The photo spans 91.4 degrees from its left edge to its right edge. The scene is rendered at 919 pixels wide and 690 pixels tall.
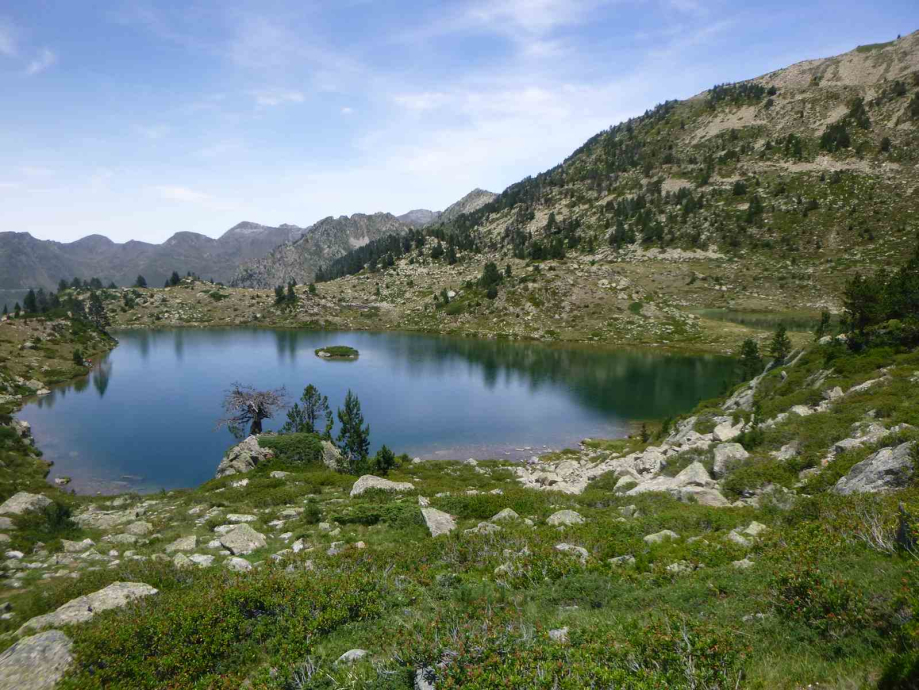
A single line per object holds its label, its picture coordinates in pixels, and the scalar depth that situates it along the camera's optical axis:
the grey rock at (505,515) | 16.27
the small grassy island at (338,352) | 88.46
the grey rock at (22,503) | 19.56
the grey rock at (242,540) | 15.35
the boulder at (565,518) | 15.23
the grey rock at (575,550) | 11.27
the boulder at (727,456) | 20.50
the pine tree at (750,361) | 47.47
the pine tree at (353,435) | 34.50
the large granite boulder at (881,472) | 12.34
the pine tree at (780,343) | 41.62
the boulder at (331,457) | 31.40
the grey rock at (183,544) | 15.60
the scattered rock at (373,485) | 22.40
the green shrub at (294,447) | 30.28
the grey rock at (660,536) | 12.34
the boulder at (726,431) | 25.67
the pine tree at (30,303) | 108.08
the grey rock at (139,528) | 18.48
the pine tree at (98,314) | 119.74
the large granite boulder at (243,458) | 28.83
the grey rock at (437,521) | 15.26
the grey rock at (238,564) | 13.11
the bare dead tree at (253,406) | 36.84
